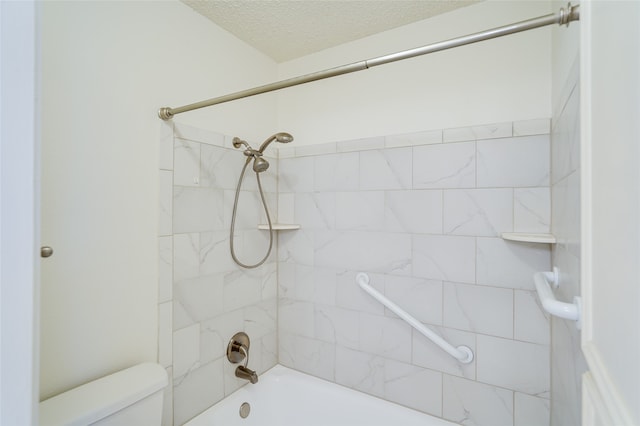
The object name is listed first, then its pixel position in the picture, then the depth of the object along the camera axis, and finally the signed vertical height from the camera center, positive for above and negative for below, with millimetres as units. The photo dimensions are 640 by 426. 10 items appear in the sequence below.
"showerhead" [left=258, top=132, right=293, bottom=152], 1425 +361
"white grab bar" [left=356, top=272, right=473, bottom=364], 1318 -544
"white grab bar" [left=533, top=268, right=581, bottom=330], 549 -181
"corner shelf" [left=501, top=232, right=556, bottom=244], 1073 -92
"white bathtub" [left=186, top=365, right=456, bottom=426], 1426 -1004
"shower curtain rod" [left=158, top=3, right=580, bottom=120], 643 +446
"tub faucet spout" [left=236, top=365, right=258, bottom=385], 1513 -842
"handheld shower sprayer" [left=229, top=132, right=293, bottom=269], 1433 +257
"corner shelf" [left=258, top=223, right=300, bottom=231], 1688 -82
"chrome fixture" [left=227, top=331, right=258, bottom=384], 1536 -750
